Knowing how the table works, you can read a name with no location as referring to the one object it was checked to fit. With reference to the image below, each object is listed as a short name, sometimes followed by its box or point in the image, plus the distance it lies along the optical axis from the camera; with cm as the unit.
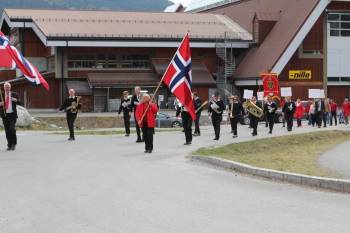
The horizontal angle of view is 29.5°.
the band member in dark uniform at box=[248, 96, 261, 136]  2640
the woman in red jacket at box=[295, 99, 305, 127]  3647
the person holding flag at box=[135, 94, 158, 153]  1836
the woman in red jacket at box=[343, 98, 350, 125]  4198
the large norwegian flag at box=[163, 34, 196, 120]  1991
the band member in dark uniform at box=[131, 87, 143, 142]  2211
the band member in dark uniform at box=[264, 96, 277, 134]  2867
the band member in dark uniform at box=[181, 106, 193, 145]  2105
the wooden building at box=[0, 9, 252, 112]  5881
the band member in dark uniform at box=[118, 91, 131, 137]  2447
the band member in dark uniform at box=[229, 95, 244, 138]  2541
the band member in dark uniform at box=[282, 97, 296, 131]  3083
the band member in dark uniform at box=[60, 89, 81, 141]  2241
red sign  4731
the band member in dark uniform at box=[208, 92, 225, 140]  2345
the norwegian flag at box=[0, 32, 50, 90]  2077
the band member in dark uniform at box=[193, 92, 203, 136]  2558
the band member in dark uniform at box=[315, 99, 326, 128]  3685
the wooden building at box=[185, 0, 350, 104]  5831
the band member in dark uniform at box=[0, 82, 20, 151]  1844
